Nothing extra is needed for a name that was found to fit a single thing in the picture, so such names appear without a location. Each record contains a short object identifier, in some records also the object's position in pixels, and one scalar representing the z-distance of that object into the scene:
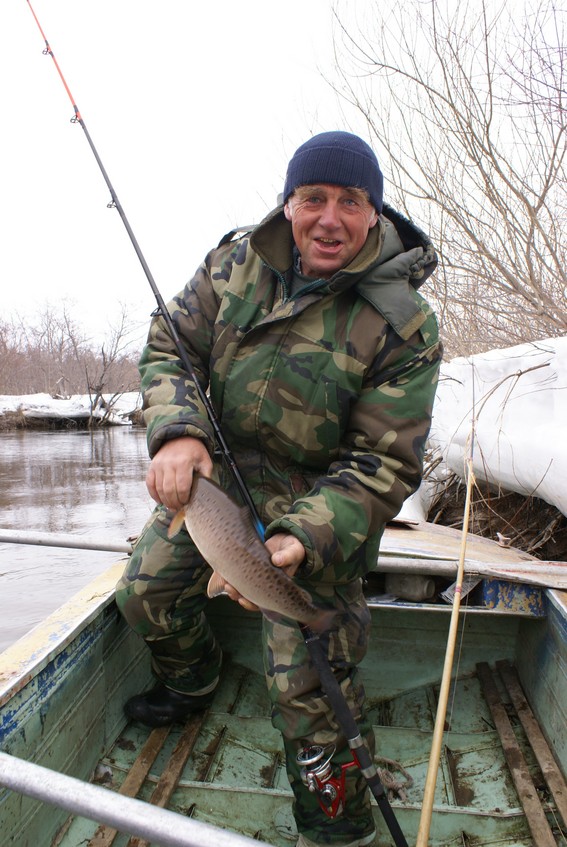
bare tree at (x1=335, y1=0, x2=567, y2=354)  7.82
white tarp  4.50
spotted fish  2.10
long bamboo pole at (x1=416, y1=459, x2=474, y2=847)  1.82
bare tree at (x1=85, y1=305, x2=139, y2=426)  40.22
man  2.47
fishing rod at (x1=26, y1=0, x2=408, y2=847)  2.25
